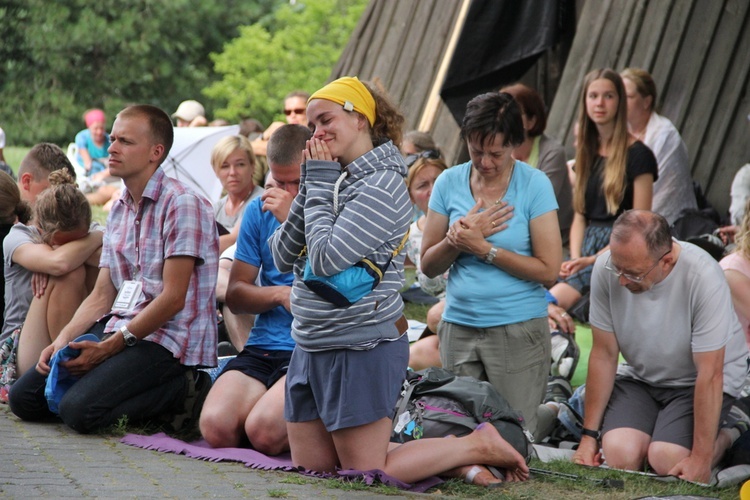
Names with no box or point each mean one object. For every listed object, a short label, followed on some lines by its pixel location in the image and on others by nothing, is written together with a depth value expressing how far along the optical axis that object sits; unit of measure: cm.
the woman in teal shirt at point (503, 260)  1090
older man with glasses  1042
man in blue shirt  1075
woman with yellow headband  897
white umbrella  2303
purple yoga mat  920
